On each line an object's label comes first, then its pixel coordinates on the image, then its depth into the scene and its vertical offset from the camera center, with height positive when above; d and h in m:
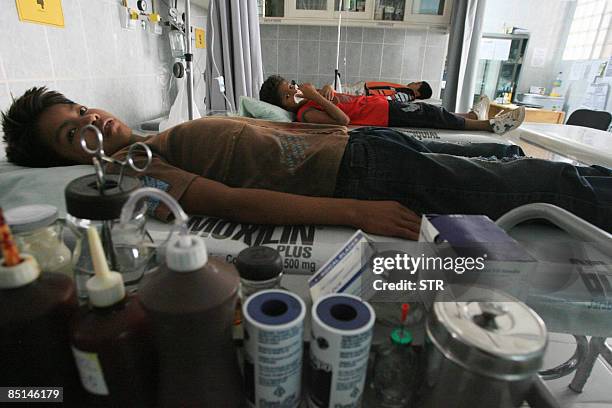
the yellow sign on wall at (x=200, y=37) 2.31 +0.20
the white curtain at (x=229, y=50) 1.92 +0.11
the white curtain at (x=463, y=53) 2.84 +0.20
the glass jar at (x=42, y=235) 0.42 -0.20
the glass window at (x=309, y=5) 2.85 +0.52
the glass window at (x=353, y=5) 2.82 +0.52
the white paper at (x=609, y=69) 3.10 +0.13
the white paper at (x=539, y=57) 3.78 +0.26
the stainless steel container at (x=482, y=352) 0.32 -0.24
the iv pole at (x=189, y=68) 1.43 +0.00
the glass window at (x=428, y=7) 2.88 +0.55
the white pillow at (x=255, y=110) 1.89 -0.20
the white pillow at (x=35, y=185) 0.75 -0.26
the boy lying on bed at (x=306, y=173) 0.81 -0.23
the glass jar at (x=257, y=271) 0.45 -0.24
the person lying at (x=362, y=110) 2.02 -0.20
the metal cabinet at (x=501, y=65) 3.59 +0.16
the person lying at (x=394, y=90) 2.67 -0.10
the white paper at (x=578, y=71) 3.41 +0.12
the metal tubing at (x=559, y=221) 0.54 -0.22
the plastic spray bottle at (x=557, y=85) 3.71 -0.02
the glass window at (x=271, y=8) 2.86 +0.49
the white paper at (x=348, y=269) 0.48 -0.25
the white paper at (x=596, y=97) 3.17 -0.11
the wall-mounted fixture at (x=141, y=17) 1.46 +0.20
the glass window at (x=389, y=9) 2.85 +0.51
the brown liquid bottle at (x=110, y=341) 0.33 -0.24
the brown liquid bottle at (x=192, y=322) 0.32 -0.22
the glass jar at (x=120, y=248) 0.41 -0.22
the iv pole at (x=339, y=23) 2.73 +0.39
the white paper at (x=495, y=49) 3.59 +0.31
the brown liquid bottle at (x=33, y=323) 0.31 -0.23
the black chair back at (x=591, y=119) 2.34 -0.22
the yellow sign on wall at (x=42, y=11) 0.97 +0.14
